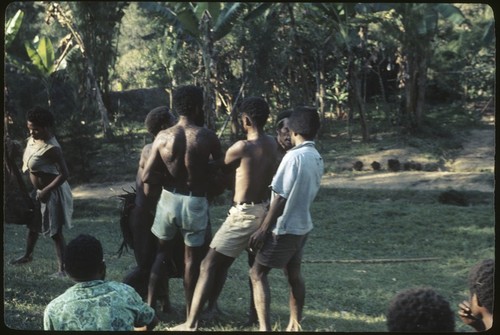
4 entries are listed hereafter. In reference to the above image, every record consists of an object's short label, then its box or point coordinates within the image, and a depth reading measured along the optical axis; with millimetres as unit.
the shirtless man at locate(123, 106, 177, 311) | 4867
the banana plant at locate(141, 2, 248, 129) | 11906
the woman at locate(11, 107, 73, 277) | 6008
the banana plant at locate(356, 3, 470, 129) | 14988
